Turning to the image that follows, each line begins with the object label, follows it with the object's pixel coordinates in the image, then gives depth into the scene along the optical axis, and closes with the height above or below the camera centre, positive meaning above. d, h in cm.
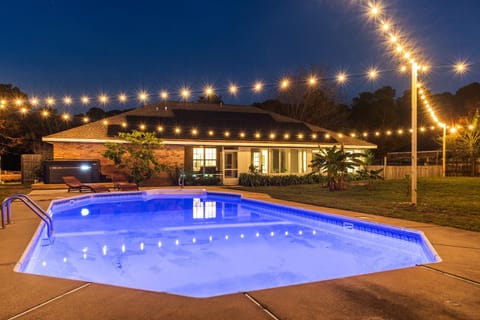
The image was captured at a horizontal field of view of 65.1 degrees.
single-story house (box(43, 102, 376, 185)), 1919 +129
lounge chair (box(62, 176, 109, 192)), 1521 -86
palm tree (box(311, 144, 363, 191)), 1636 -3
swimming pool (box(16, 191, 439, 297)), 584 -170
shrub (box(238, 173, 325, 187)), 2036 -84
